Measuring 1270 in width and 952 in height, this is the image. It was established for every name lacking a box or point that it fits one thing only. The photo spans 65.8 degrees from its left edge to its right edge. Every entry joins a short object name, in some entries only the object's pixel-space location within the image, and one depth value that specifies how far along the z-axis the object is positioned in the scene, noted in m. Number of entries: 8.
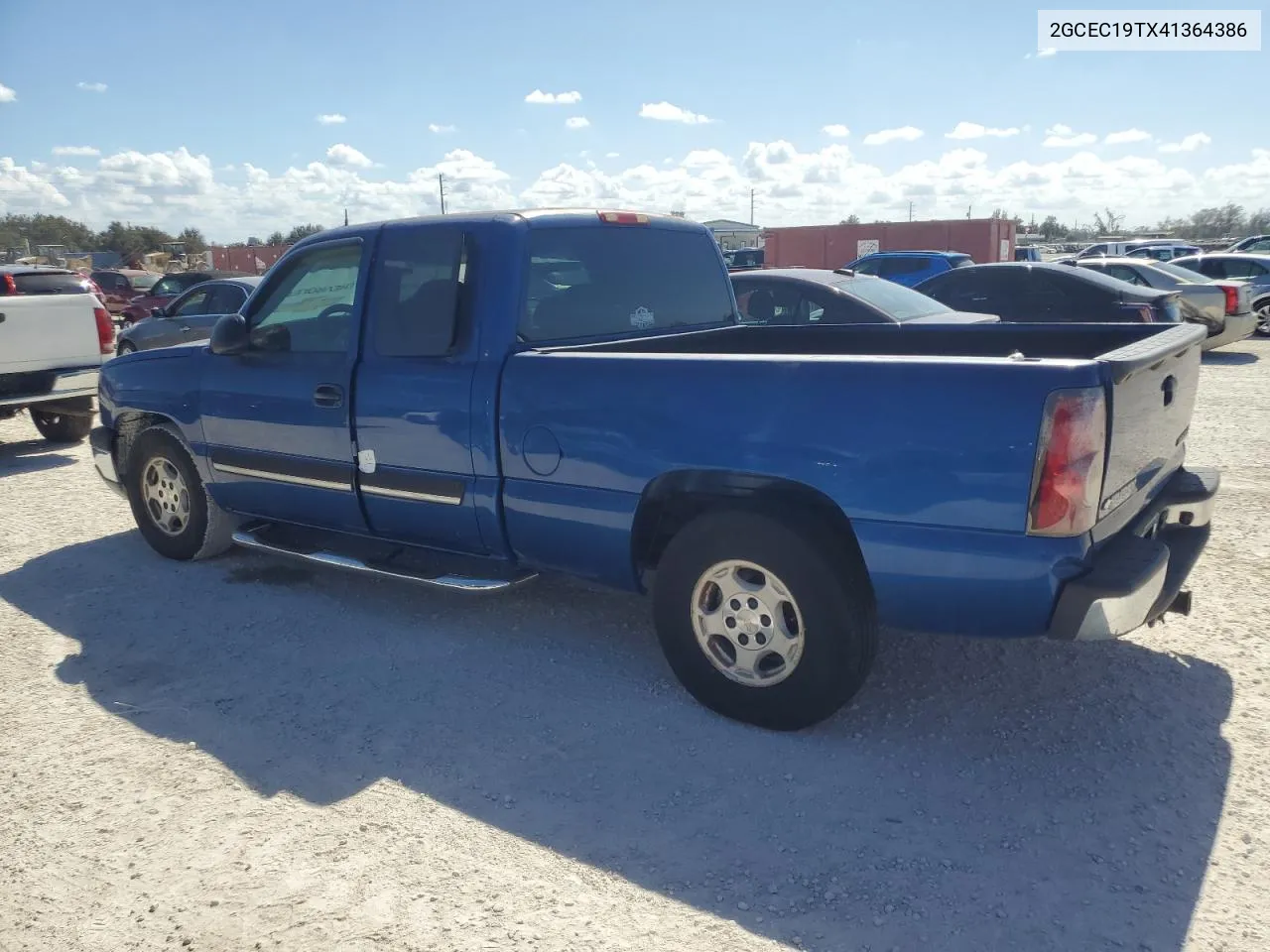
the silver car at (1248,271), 16.92
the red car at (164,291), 19.66
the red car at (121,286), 23.92
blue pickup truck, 3.03
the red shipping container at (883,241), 28.95
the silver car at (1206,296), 13.94
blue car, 18.92
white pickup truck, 9.05
